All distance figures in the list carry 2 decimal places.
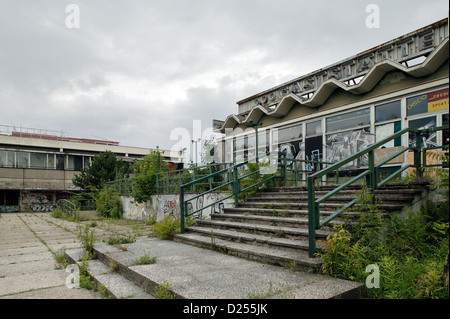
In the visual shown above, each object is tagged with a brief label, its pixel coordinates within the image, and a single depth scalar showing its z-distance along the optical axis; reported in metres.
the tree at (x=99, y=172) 33.03
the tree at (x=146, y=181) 15.45
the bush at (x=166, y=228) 6.93
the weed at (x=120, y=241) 6.35
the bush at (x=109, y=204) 18.73
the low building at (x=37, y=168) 35.06
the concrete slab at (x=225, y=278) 3.00
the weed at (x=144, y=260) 4.43
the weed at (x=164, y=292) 3.16
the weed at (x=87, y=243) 6.00
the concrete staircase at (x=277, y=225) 4.42
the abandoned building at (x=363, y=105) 8.51
